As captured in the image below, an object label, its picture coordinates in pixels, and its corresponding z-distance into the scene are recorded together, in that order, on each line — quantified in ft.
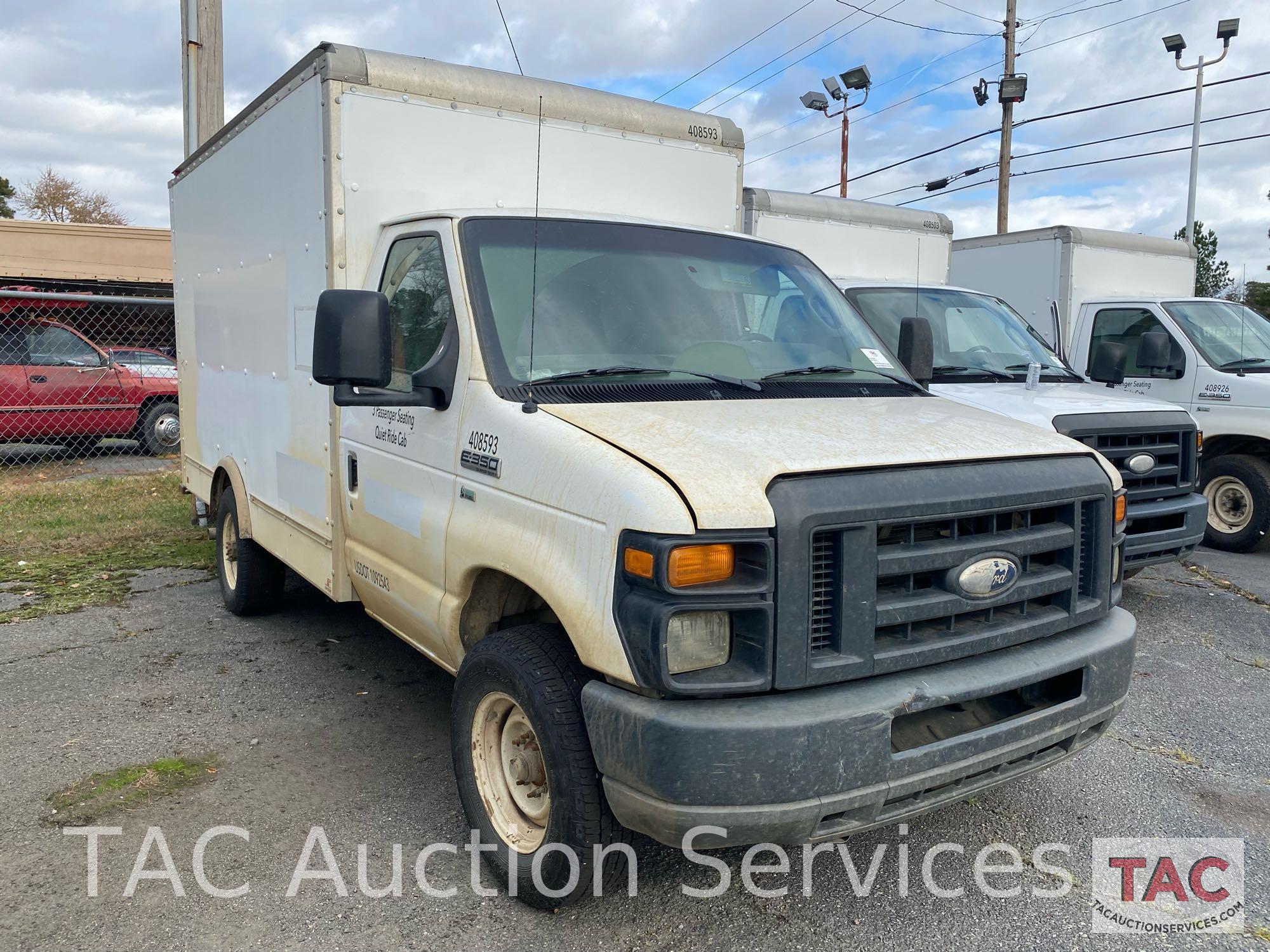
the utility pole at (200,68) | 36.58
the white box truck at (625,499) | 8.34
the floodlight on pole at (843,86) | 75.25
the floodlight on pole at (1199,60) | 69.41
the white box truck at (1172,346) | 26.55
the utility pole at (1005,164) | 71.31
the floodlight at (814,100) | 77.66
